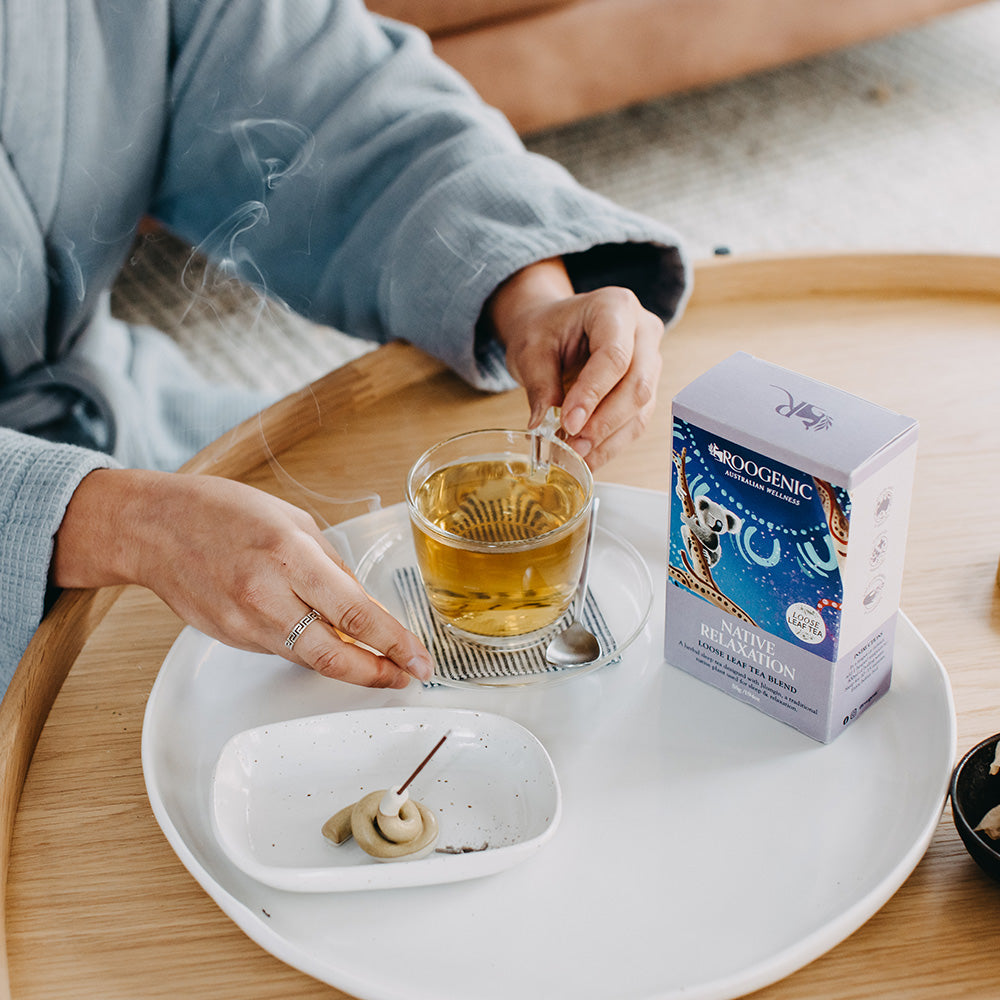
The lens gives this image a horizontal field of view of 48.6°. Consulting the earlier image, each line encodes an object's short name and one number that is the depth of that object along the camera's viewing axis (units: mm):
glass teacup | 672
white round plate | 518
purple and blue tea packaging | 535
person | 918
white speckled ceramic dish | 539
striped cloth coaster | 680
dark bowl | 537
